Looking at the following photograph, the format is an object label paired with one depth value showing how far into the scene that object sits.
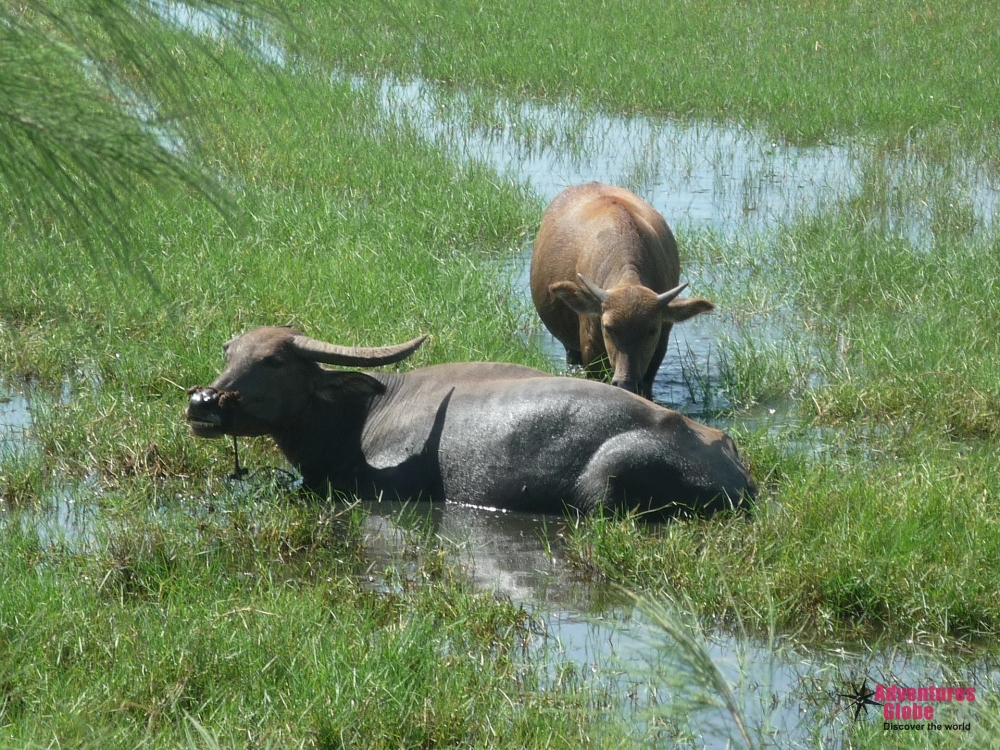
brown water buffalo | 14.45
